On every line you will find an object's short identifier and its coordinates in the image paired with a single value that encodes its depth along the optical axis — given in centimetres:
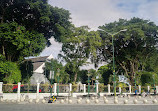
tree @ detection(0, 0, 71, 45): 2962
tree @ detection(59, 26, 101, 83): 3906
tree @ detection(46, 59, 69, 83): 5363
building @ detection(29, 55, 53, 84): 6478
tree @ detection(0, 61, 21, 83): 2852
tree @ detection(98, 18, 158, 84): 3991
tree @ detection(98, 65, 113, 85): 6128
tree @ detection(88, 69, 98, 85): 6904
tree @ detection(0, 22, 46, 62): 2780
